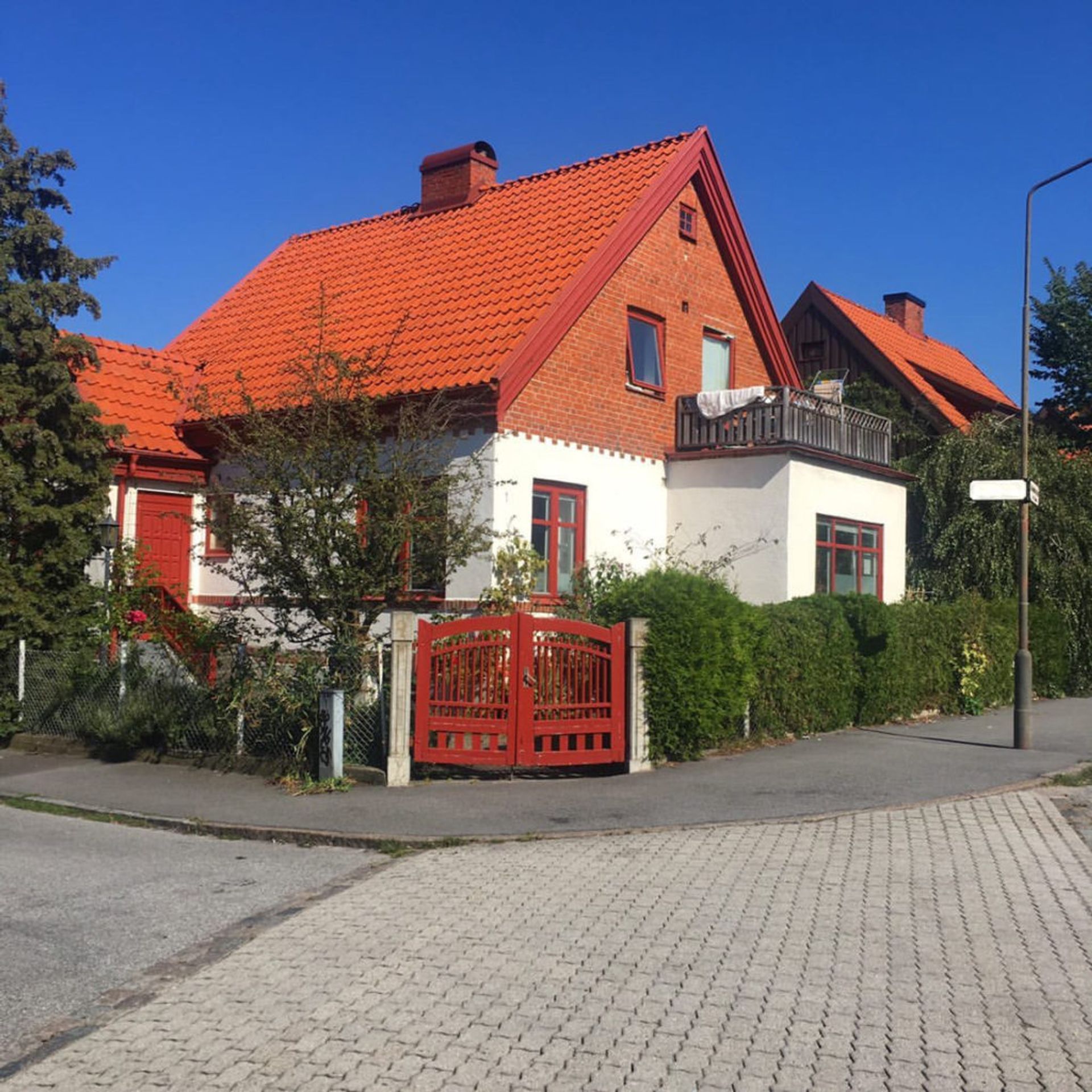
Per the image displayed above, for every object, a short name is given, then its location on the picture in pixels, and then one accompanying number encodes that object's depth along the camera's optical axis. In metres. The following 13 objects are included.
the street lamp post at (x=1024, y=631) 14.41
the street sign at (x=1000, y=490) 14.18
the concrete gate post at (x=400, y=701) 11.47
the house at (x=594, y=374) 17.09
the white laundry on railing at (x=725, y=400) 18.89
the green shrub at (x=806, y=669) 14.52
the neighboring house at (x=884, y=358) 29.14
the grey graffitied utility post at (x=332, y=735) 11.47
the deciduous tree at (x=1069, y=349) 28.84
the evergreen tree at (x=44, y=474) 14.32
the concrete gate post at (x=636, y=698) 12.50
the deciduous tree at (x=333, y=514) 11.76
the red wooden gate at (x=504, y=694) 11.71
